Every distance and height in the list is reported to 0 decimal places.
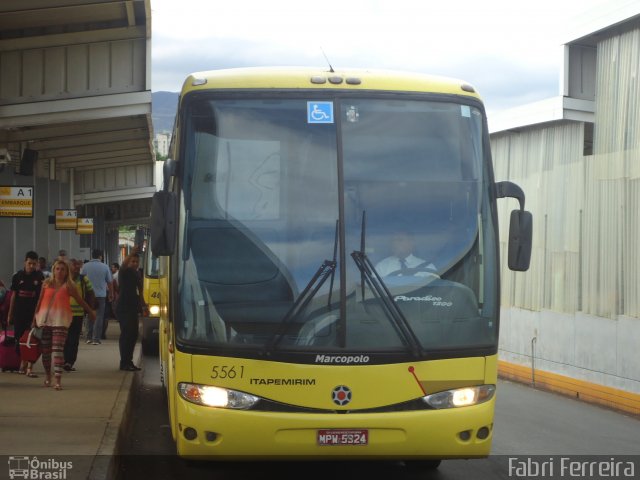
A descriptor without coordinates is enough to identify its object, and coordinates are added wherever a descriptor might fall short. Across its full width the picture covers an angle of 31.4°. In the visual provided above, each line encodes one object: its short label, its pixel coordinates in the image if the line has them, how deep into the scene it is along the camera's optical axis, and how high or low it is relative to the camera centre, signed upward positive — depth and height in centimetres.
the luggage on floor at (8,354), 1602 -195
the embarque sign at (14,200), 2094 +29
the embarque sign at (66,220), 3225 -10
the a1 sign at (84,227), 3501 -33
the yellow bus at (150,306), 2161 -168
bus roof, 882 +108
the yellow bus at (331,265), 810 -34
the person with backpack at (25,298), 1599 -116
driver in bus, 836 -31
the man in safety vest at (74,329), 1717 -171
